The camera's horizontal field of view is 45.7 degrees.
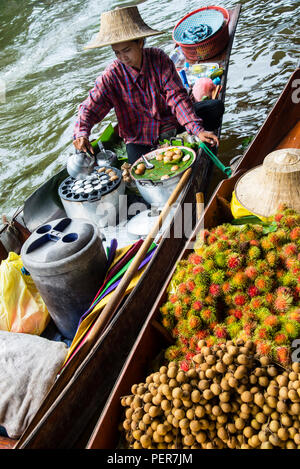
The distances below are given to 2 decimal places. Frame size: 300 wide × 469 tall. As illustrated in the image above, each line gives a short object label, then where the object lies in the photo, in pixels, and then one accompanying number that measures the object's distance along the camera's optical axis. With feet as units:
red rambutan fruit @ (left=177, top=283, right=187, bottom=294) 5.10
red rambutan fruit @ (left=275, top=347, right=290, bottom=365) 3.95
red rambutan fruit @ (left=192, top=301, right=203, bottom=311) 4.89
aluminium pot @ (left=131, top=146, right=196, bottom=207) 8.62
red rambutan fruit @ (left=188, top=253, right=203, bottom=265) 5.40
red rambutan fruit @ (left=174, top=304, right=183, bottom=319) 5.05
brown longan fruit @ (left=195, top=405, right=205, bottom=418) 3.64
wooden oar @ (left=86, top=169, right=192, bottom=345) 5.75
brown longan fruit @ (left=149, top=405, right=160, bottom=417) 3.78
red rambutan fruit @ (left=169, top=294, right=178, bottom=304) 5.20
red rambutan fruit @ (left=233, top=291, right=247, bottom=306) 4.84
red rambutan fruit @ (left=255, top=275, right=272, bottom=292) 4.80
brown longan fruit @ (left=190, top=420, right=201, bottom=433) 3.61
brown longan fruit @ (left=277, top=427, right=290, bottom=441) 3.40
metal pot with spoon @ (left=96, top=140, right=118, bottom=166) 10.59
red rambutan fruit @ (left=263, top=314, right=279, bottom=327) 4.40
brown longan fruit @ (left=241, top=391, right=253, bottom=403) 3.61
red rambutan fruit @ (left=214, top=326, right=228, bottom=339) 4.65
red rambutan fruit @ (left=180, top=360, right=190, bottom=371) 4.40
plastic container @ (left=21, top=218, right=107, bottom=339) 6.44
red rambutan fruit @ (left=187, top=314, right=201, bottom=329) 4.79
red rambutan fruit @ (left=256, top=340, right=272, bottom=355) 4.04
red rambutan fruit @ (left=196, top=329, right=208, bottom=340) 4.81
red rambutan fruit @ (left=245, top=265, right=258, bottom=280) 4.91
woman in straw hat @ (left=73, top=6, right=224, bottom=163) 8.80
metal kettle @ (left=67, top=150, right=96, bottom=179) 9.64
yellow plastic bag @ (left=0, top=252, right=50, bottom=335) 7.01
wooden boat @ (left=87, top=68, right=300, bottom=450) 4.50
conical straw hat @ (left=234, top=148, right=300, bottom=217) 6.06
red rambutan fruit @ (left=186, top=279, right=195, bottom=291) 5.07
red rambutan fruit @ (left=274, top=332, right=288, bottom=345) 4.22
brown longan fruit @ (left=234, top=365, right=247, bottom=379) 3.68
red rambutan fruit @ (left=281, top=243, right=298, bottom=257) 4.97
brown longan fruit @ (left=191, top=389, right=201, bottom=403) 3.68
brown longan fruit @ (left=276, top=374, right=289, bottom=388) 3.65
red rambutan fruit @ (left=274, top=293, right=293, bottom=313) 4.55
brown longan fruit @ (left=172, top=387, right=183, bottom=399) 3.66
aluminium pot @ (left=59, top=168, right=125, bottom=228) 8.71
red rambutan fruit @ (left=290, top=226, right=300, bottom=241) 5.16
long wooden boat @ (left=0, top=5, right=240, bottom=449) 4.74
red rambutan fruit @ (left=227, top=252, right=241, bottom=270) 5.04
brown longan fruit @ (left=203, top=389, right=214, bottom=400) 3.69
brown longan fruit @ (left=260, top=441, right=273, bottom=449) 3.47
